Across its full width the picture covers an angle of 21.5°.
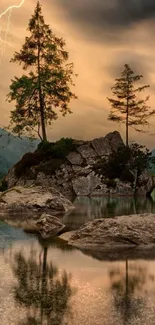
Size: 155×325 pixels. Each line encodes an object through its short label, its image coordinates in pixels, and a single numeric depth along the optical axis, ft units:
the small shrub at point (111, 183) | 153.28
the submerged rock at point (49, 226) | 43.86
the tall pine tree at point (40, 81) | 170.71
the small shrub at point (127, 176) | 156.25
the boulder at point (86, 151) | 163.32
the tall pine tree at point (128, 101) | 214.69
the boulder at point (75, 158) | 160.15
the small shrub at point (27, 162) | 161.99
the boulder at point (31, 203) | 67.67
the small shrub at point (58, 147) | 161.27
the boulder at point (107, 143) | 166.40
